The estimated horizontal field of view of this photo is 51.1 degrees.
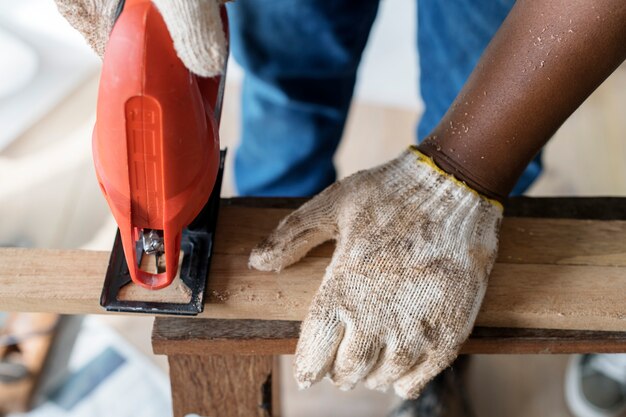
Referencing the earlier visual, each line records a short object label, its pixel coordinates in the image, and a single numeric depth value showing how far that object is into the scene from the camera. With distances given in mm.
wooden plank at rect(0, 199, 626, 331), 726
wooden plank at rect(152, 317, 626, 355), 742
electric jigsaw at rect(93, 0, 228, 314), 521
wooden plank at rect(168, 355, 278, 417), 806
